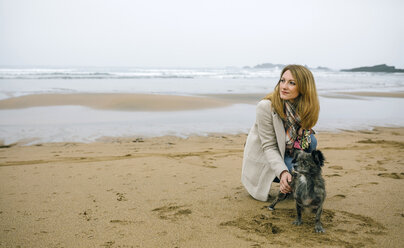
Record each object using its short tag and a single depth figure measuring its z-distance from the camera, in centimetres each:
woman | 306
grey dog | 268
